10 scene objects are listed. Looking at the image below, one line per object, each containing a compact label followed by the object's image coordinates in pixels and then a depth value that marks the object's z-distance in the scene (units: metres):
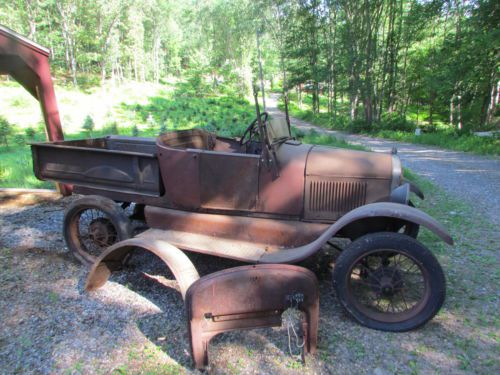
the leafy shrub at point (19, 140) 14.34
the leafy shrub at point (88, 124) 15.82
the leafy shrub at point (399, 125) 18.19
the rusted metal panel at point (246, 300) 2.32
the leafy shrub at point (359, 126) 19.02
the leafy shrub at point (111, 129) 13.26
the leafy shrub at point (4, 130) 14.23
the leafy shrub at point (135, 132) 12.65
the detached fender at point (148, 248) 2.83
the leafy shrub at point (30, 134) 14.75
